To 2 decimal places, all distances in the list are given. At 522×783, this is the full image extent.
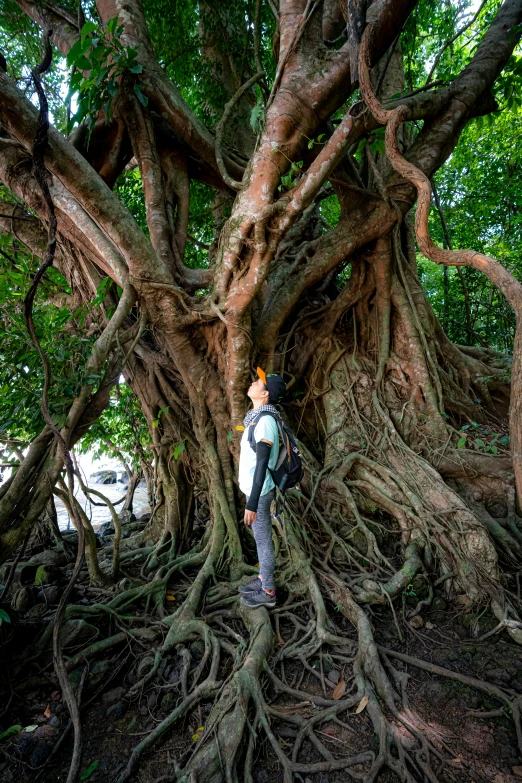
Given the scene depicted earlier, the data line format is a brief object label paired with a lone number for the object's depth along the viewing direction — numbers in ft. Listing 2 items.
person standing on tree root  8.18
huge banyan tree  7.57
